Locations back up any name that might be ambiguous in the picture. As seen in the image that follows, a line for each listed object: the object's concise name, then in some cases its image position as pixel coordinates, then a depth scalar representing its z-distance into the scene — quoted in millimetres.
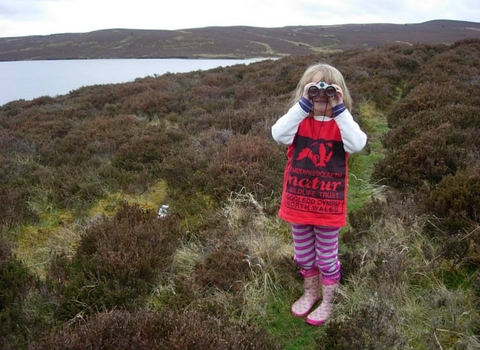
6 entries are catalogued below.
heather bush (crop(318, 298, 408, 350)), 2264
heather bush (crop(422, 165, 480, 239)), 3385
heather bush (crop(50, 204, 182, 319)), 3000
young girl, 2568
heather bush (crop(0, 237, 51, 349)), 2705
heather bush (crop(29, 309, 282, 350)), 2139
